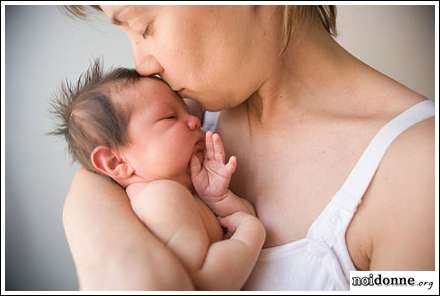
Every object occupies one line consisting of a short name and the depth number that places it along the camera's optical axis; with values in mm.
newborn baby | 722
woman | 678
